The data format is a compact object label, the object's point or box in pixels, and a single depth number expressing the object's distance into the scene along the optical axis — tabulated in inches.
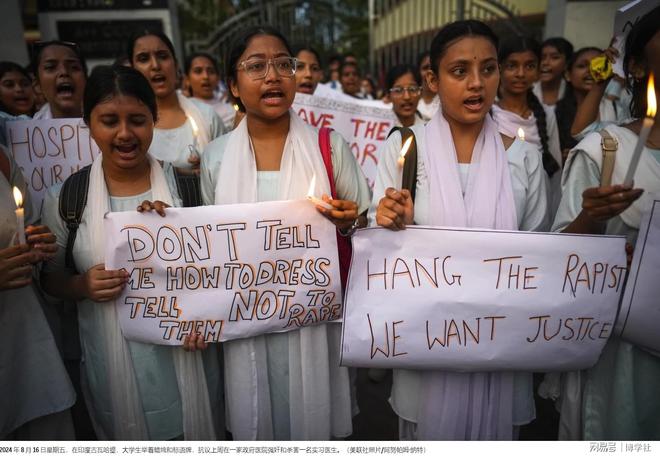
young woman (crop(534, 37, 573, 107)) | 171.0
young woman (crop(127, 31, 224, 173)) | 109.8
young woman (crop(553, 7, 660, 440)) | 65.7
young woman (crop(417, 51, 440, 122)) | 164.1
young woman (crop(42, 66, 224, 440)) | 72.2
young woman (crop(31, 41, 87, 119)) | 107.3
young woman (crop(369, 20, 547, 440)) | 68.8
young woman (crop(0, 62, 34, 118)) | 134.2
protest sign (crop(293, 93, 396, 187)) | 142.9
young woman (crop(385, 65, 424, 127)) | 147.0
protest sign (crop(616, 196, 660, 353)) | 64.0
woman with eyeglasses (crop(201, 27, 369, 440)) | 75.9
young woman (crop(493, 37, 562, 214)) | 129.8
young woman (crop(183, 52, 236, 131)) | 169.2
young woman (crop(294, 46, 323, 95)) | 149.6
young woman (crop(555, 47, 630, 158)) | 132.5
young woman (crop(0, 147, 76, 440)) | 70.5
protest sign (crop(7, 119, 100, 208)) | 103.5
